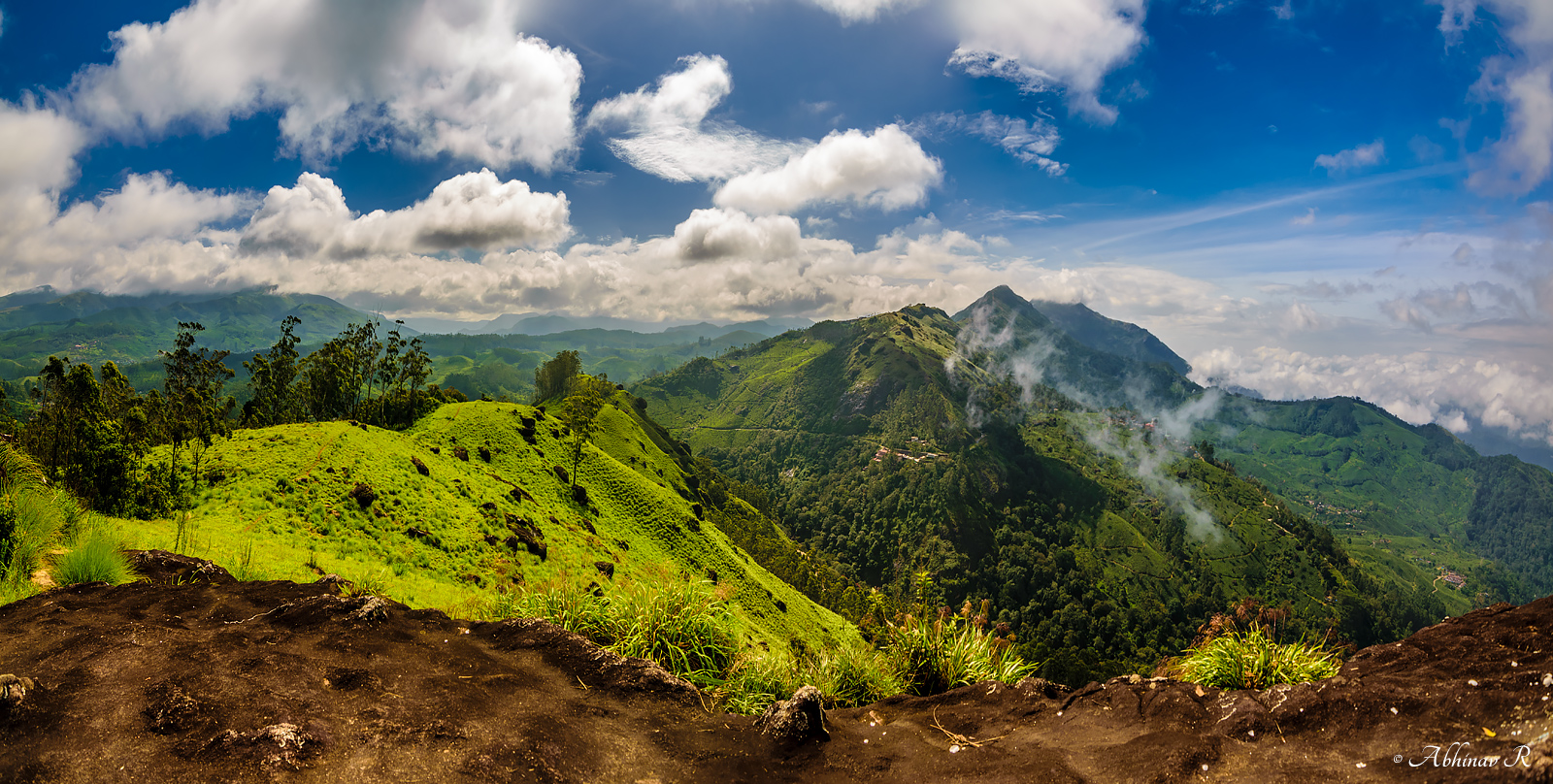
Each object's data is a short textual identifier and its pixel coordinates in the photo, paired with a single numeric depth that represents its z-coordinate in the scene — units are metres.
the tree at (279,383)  68.67
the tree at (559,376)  135.50
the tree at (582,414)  72.75
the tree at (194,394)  30.30
